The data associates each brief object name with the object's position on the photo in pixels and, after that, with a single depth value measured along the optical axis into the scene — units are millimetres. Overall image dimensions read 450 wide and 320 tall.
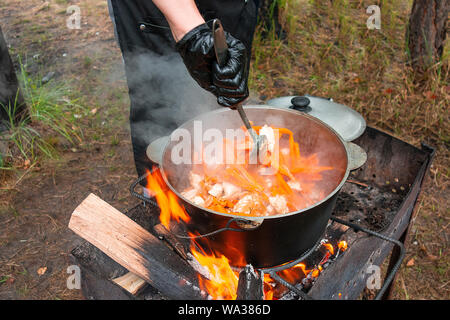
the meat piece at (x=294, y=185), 926
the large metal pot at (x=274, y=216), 763
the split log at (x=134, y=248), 881
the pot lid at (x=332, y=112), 1069
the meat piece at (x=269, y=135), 927
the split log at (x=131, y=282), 908
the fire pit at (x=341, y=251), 882
